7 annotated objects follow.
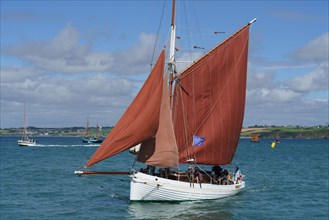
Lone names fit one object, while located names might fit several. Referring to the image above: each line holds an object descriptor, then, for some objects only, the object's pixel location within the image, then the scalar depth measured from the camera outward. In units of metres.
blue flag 45.47
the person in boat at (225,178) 46.41
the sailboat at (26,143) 197.62
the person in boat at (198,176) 43.00
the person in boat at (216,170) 46.22
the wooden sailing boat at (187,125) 39.69
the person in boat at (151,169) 42.19
